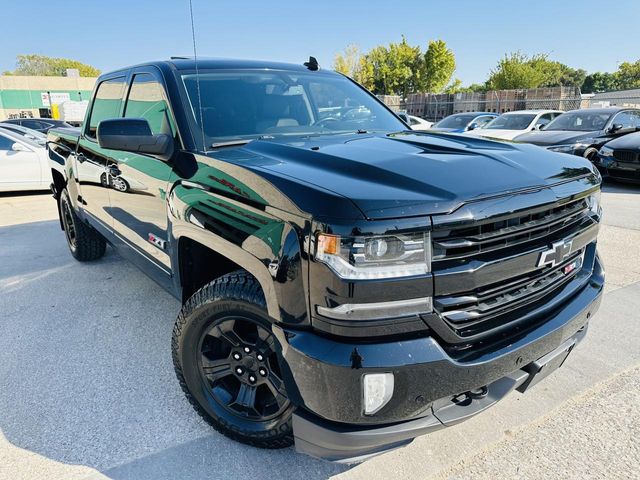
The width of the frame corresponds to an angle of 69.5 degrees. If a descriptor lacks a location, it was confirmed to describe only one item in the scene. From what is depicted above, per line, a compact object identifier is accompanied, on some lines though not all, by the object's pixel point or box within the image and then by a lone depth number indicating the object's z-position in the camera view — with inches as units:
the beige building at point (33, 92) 1623.4
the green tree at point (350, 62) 1943.9
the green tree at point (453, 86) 2252.7
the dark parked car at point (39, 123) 563.2
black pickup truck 60.9
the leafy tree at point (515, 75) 1690.5
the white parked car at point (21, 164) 370.0
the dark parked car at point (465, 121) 569.7
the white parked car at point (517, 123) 467.3
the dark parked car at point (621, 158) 342.3
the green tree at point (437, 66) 1969.7
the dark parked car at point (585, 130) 374.9
